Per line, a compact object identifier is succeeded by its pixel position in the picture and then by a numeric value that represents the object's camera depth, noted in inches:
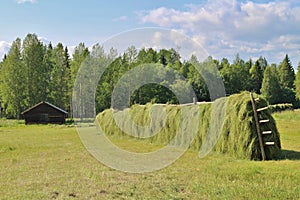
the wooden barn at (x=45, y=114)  1549.0
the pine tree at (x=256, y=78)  2554.1
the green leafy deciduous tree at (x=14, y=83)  1697.8
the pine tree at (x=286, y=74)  2554.1
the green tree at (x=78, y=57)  1635.1
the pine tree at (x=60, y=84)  1859.0
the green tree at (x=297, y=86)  2017.8
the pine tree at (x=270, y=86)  2182.6
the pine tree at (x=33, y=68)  1760.6
